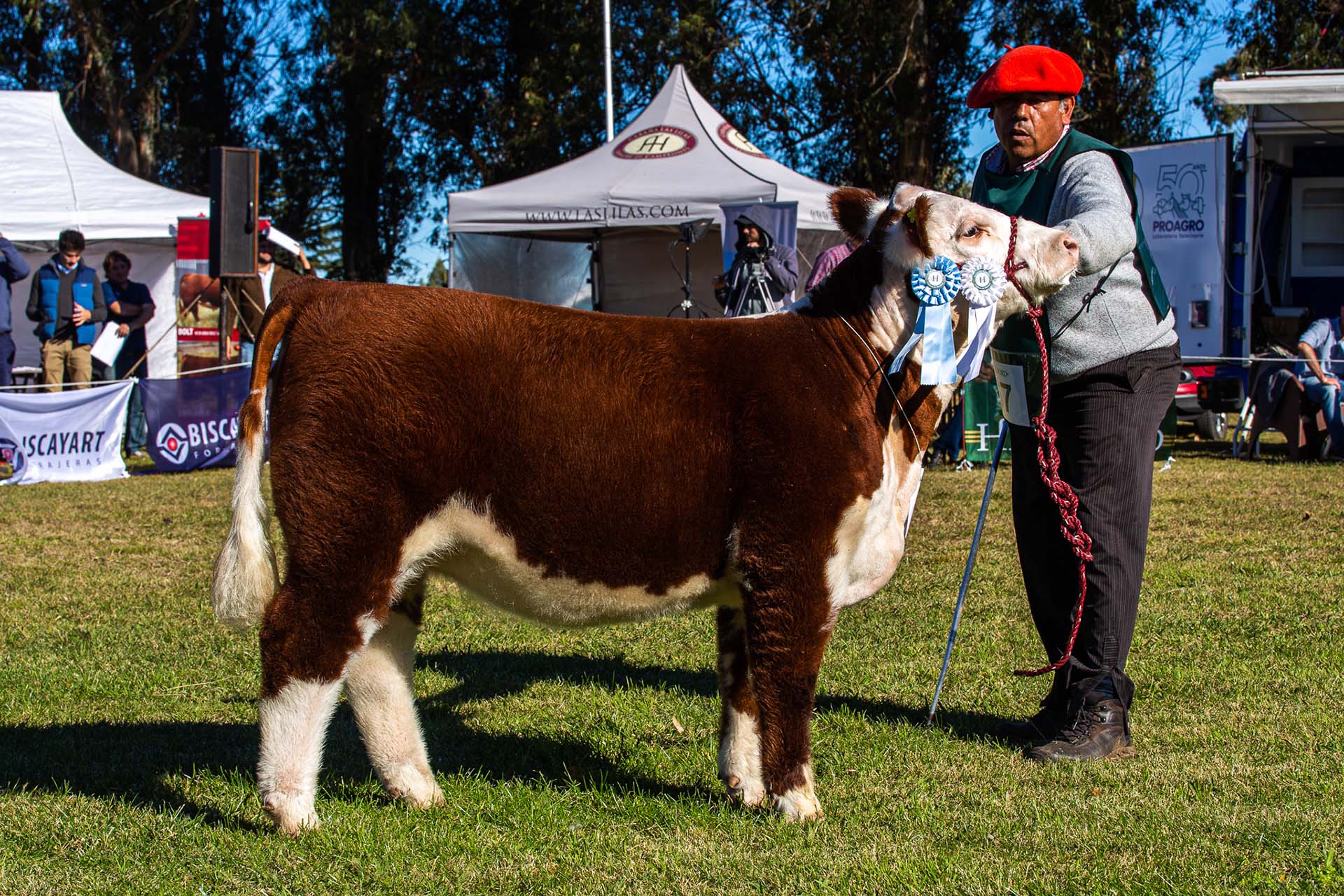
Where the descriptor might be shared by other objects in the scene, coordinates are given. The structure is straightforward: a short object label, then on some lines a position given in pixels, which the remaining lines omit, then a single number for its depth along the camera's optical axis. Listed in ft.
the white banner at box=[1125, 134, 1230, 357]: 46.42
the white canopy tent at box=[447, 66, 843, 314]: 50.42
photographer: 39.06
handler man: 13.57
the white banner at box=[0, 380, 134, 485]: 38.09
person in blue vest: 43.68
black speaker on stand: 41.47
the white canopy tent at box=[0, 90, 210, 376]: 49.96
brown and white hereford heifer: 10.91
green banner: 38.09
